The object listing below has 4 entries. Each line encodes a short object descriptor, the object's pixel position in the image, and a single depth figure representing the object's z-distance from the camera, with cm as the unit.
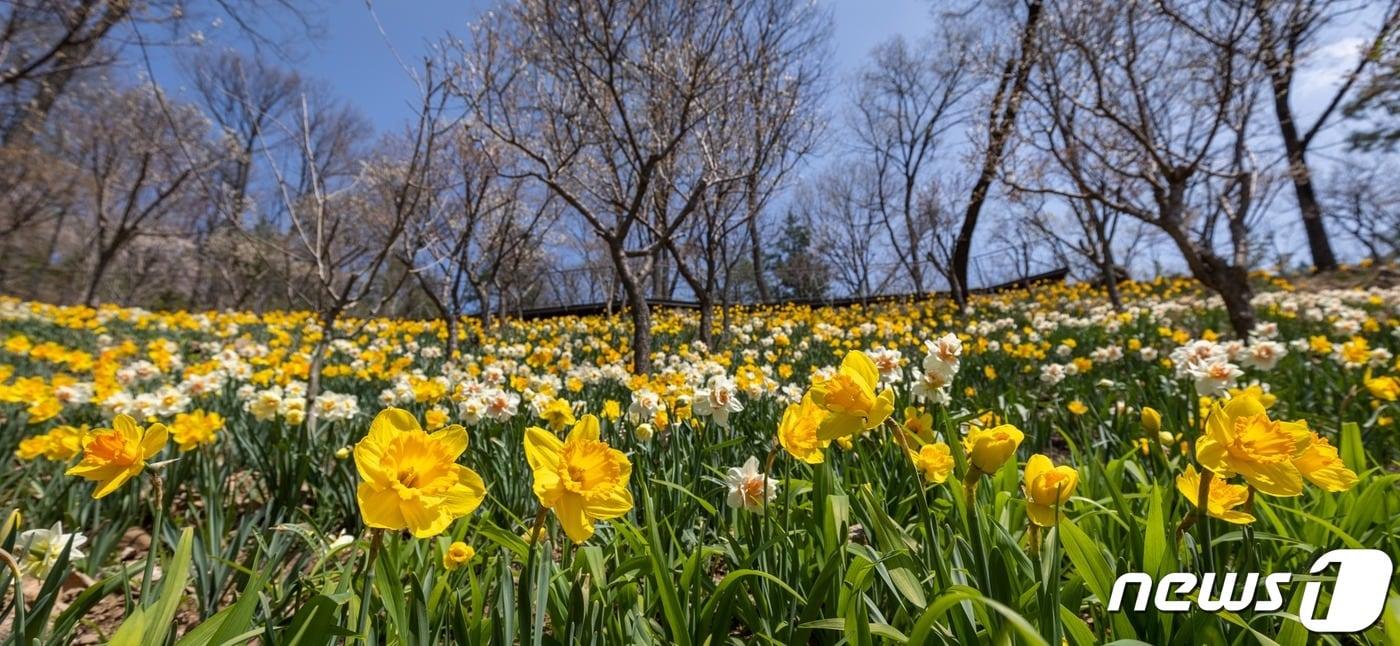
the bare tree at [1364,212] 1412
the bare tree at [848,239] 1980
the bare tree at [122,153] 1216
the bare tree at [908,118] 1270
